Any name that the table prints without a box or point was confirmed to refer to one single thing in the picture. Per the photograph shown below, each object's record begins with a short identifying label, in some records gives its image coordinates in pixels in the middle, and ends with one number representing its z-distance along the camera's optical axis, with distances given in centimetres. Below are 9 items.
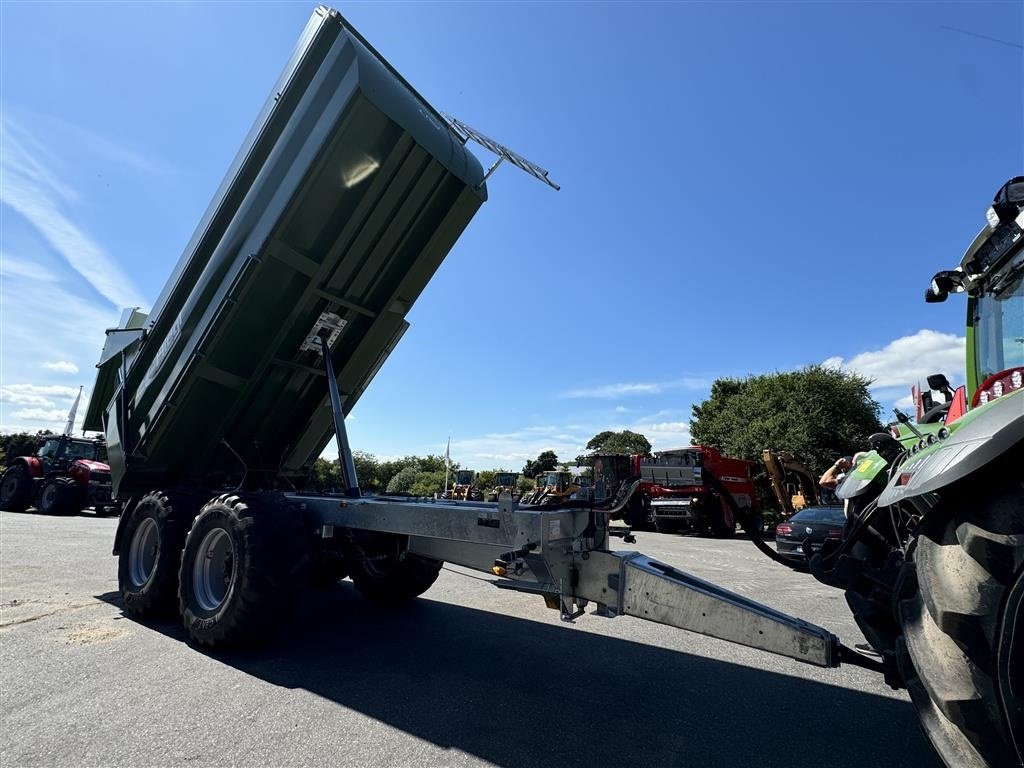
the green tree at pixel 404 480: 3177
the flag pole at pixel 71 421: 2092
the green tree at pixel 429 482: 2828
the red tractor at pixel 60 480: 1652
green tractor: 167
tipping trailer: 315
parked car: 943
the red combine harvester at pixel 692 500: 1683
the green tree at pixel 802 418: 2497
